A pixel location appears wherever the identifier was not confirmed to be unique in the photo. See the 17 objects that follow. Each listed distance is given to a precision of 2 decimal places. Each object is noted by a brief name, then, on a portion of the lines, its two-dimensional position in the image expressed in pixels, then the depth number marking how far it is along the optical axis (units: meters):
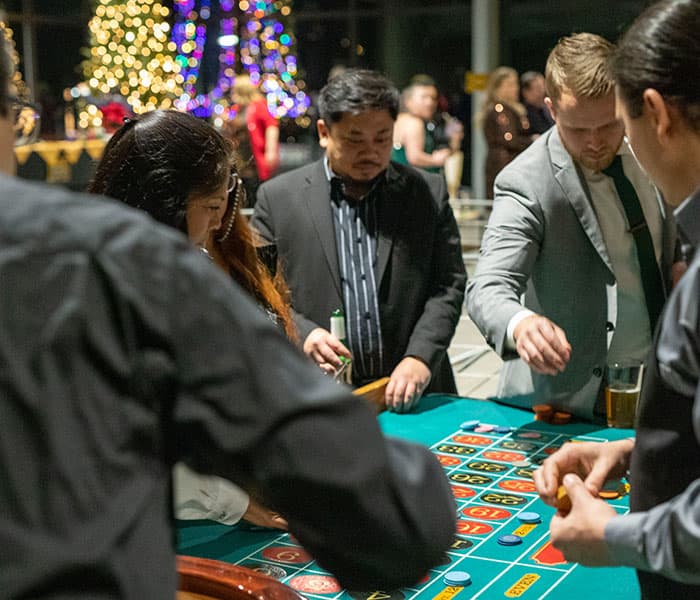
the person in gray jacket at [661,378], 1.21
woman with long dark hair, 2.09
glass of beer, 2.74
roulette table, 1.87
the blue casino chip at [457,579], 1.88
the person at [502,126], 9.34
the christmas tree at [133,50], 11.96
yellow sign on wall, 11.88
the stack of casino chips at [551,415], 2.88
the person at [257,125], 9.44
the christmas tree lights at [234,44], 14.24
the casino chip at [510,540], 2.05
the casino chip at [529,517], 2.17
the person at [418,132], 9.22
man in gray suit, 2.87
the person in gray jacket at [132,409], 0.79
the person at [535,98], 10.53
